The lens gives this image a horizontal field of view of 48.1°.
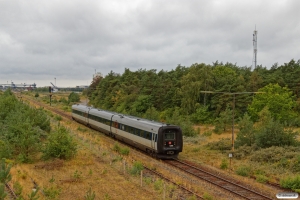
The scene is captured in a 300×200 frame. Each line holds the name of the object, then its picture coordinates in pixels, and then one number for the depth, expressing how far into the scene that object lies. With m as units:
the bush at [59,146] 25.50
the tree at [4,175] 13.62
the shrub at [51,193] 16.06
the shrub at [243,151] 29.64
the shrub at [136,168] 22.12
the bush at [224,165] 25.77
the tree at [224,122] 47.97
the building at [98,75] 132.50
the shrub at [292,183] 20.02
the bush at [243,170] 23.62
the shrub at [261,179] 21.80
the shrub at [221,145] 33.31
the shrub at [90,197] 15.04
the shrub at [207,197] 17.10
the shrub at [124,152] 29.50
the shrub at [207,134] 45.66
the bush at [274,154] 26.09
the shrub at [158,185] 18.91
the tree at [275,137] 29.57
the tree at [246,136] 31.91
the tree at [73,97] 119.09
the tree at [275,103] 48.84
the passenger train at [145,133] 26.78
